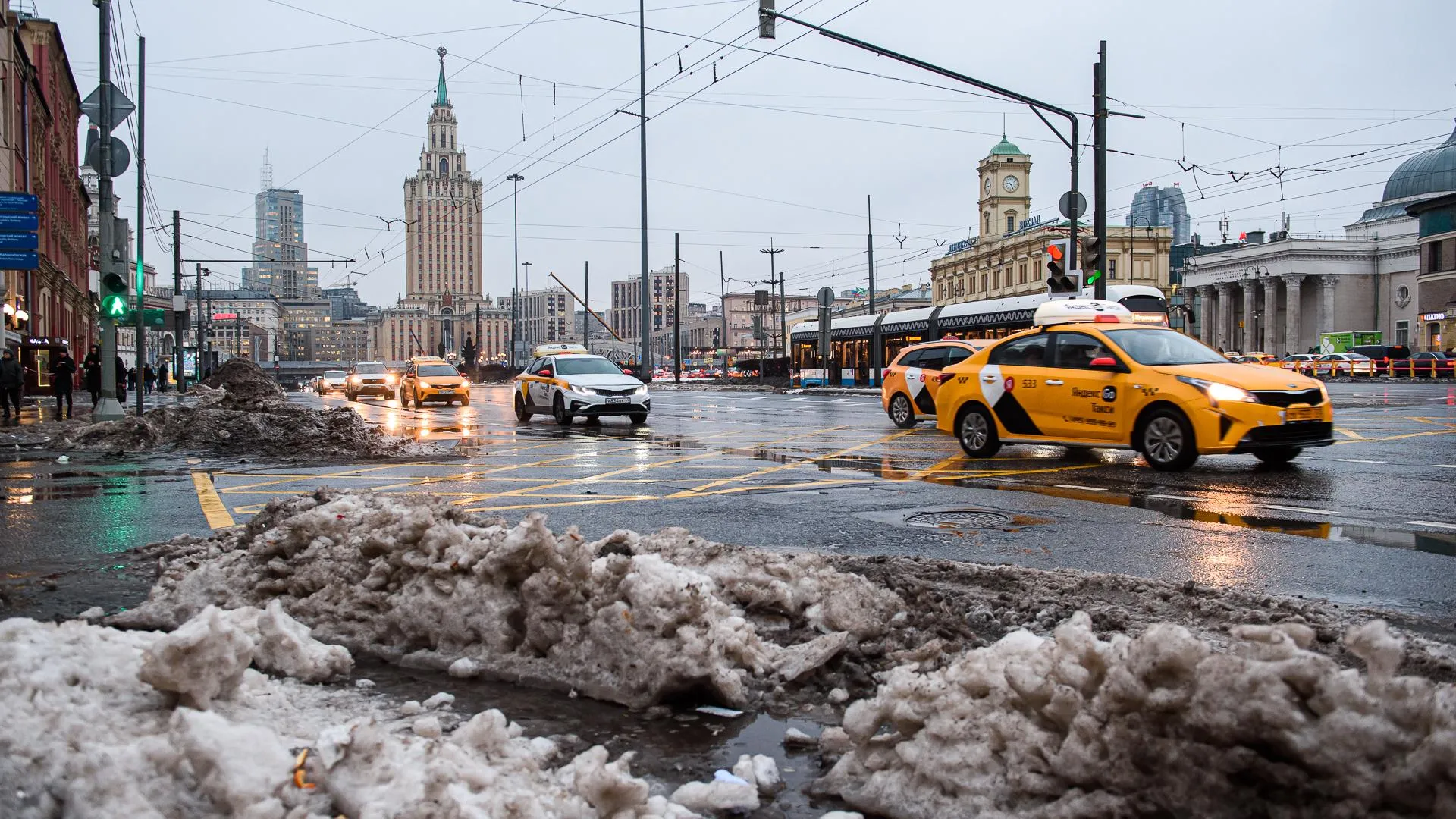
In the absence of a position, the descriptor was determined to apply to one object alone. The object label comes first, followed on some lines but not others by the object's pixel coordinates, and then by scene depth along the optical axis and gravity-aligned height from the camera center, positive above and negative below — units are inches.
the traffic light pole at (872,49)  678.5 +203.8
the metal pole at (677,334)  2391.7 +99.2
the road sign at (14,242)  801.6 +106.2
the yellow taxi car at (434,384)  1231.5 -2.6
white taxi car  788.0 -7.8
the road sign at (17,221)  805.9 +121.9
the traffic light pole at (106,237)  846.5 +119.7
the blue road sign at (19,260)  794.2 +92.2
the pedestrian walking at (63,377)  946.7 +8.4
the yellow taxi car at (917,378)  732.7 -2.4
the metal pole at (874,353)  1567.4 +32.9
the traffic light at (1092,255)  837.8 +92.5
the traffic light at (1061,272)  826.8 +76.6
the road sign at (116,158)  874.8 +184.8
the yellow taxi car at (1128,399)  404.2 -10.7
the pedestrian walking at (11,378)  898.1 +7.1
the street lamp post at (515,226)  1539.5 +288.0
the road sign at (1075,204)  862.5 +133.3
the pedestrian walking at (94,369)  1204.6 +20.2
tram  1165.7 +60.7
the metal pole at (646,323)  1430.9 +83.0
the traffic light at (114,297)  868.6 +71.5
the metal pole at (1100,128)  765.9 +170.8
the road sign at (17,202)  813.9 +138.2
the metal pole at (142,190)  1004.8 +221.9
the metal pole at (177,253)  1626.4 +206.4
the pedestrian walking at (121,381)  1245.7 +5.6
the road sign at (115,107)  828.6 +213.0
